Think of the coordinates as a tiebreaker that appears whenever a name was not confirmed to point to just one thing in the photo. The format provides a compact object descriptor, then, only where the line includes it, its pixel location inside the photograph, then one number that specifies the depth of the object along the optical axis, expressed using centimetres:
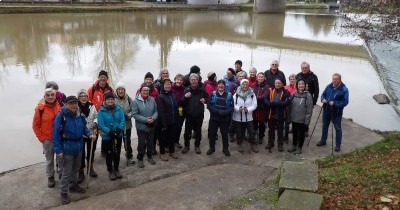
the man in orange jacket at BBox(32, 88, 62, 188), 605
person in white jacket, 800
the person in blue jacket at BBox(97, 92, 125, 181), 650
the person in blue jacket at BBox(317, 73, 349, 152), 826
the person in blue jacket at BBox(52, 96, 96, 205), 576
